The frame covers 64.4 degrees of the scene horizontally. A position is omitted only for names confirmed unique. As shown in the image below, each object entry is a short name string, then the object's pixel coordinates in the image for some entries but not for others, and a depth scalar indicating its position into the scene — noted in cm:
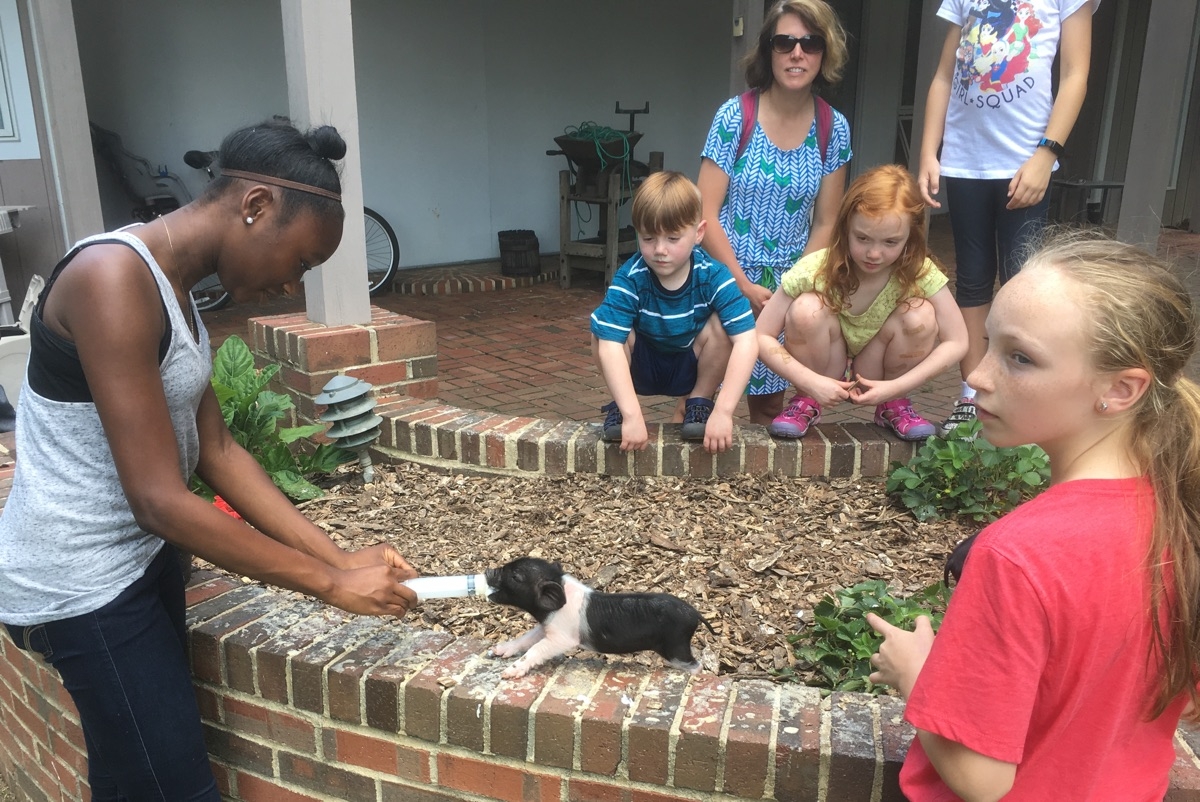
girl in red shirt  108
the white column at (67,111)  518
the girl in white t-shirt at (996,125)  313
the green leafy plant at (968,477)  276
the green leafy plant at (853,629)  201
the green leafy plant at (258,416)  297
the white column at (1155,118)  456
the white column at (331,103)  341
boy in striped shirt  292
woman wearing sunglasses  329
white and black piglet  179
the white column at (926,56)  504
